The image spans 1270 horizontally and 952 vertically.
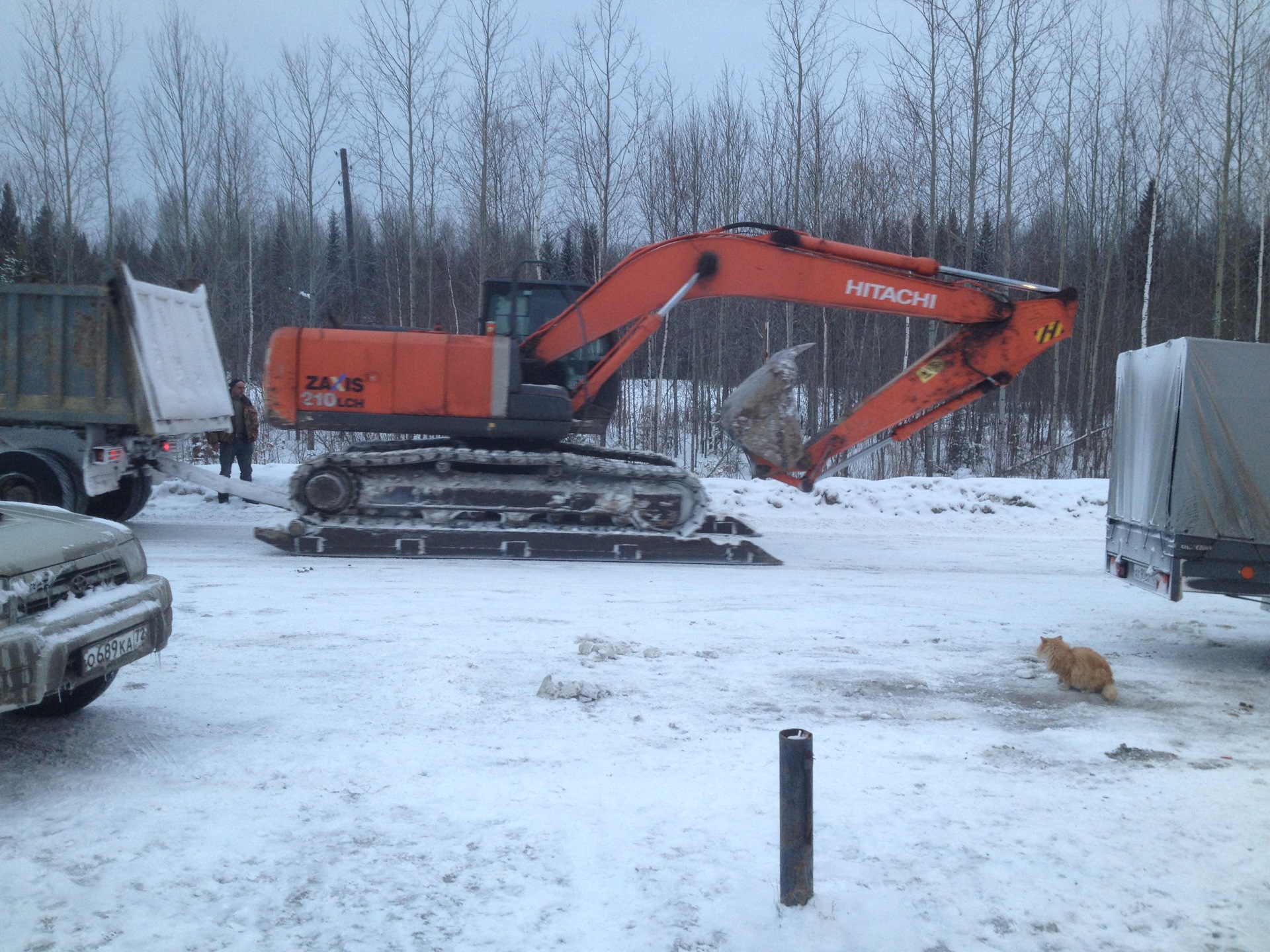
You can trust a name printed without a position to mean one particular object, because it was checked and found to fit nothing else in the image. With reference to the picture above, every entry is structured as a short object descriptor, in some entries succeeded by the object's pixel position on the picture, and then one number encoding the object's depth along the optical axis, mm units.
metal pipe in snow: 3238
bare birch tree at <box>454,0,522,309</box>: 20734
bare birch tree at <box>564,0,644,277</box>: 20922
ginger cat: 5793
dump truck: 10336
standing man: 13859
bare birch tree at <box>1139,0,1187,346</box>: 21172
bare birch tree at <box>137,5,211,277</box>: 26516
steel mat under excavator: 9984
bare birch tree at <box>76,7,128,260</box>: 25031
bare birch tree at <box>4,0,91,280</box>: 24547
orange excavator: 9961
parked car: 3840
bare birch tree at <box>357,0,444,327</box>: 21578
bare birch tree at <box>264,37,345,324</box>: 26422
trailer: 6352
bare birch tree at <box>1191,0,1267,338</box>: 20484
